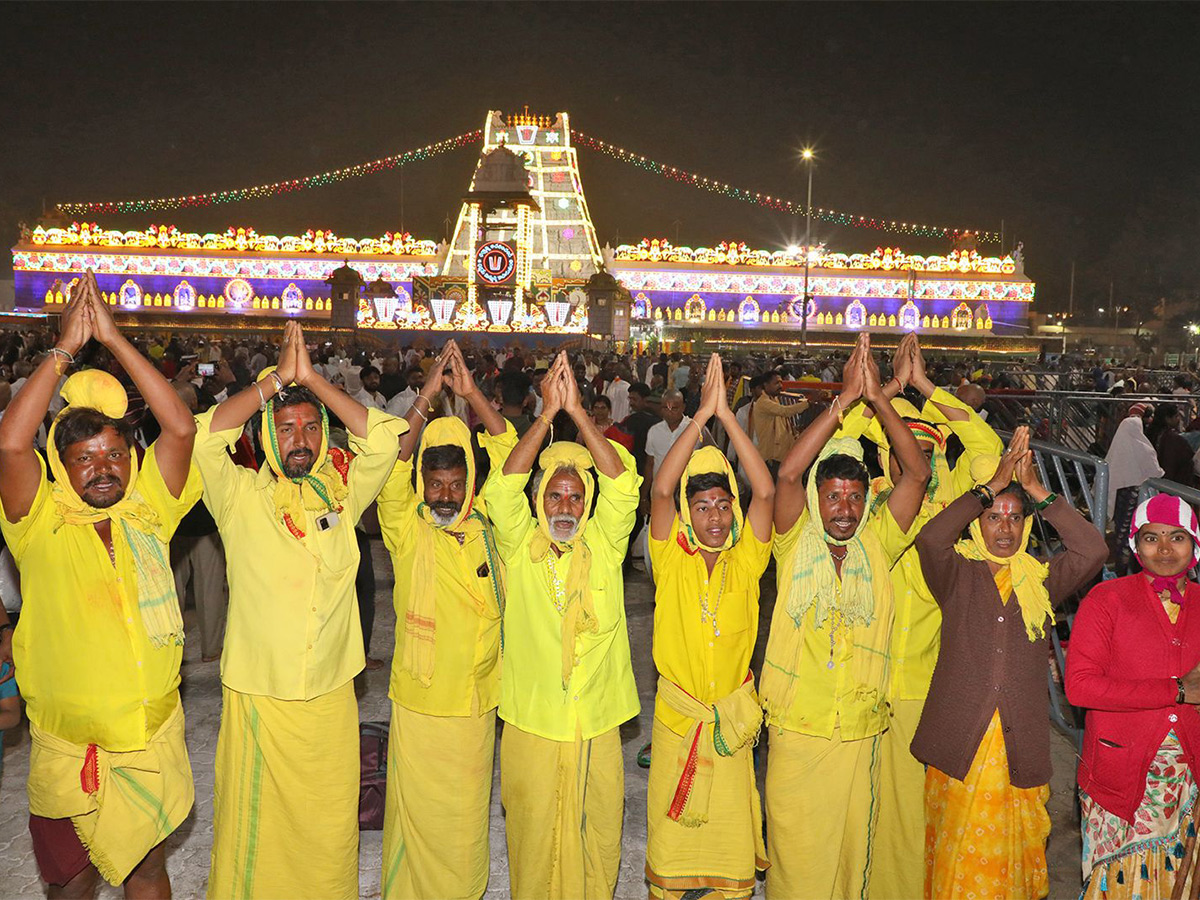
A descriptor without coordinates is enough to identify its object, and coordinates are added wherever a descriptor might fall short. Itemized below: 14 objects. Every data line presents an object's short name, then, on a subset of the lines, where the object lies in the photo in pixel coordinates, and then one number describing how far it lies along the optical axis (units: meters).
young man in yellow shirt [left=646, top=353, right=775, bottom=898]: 3.10
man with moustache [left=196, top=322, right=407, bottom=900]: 3.02
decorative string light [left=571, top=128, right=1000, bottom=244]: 48.51
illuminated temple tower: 49.03
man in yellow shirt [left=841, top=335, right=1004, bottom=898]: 3.37
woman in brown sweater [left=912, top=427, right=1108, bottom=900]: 3.03
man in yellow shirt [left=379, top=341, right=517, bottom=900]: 3.21
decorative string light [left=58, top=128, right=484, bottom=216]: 50.03
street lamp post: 28.88
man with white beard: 3.05
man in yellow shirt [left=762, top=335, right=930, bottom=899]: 3.10
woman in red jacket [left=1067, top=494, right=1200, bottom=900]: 2.92
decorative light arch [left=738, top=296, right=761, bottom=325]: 49.88
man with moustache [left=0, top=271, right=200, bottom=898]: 2.75
